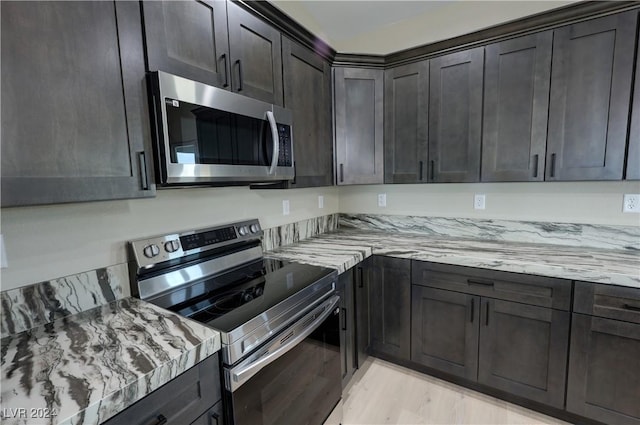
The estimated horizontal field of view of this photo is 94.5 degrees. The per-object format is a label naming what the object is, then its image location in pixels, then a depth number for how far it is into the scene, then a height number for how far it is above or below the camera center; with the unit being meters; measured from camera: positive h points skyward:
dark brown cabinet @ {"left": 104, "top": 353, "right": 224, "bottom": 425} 0.78 -0.63
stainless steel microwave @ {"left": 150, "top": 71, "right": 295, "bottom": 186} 1.08 +0.21
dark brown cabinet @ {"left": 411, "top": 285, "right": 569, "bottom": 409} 1.62 -0.98
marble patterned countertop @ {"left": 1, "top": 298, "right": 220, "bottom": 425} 0.68 -0.49
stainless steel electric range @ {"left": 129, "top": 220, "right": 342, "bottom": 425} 1.04 -0.50
